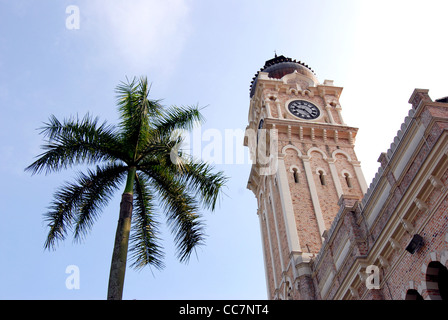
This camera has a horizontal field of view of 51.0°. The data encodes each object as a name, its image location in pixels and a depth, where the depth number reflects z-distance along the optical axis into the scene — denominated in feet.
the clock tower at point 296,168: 90.14
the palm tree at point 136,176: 48.01
